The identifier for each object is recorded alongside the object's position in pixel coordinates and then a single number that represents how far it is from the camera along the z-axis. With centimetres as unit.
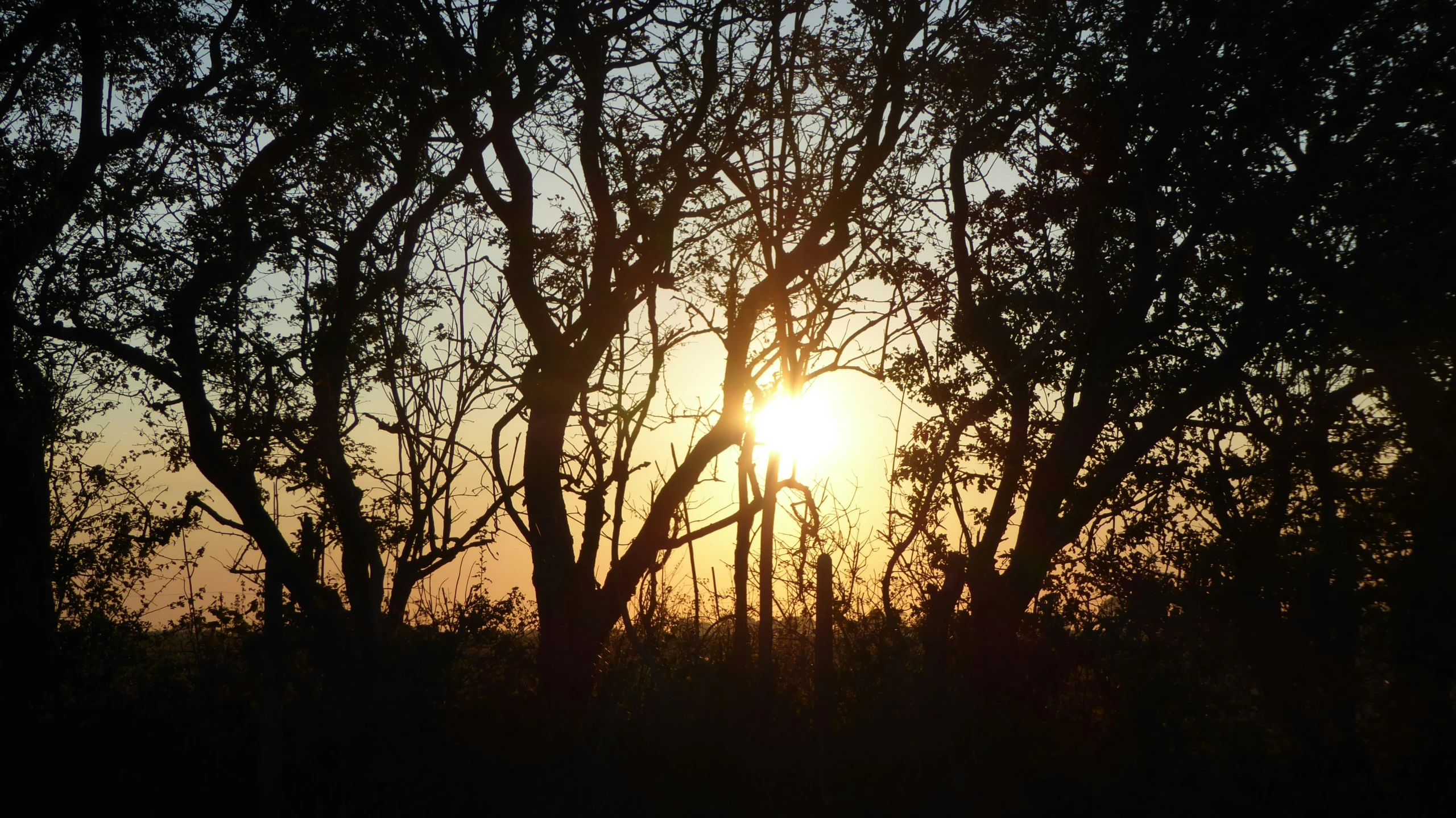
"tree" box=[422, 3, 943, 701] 1238
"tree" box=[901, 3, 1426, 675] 988
